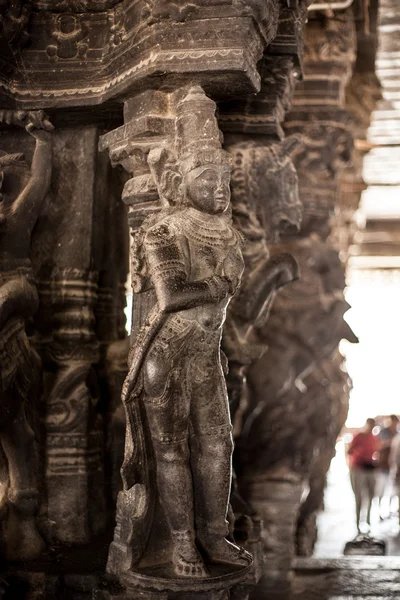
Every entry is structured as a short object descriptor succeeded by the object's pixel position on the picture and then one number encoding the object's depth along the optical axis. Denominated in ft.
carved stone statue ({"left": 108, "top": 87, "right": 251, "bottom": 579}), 14.07
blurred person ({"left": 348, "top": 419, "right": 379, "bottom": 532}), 32.37
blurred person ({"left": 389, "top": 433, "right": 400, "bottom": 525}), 38.38
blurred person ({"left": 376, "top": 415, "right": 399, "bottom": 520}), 37.86
